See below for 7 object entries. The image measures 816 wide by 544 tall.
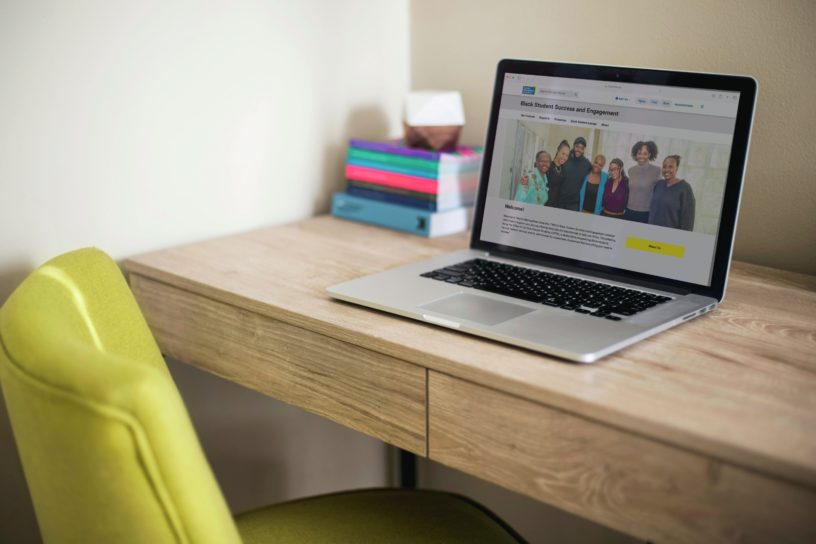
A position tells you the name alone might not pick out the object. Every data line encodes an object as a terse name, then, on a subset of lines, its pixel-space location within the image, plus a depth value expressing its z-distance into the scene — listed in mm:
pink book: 1448
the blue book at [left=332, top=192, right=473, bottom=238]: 1436
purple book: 1445
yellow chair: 615
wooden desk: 746
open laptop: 1035
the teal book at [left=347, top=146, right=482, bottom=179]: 1444
